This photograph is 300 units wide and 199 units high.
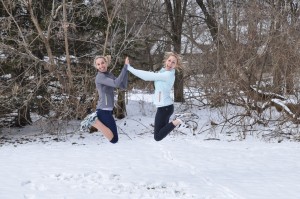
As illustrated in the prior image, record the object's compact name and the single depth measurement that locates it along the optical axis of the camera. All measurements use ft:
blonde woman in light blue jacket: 22.53
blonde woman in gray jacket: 22.40
